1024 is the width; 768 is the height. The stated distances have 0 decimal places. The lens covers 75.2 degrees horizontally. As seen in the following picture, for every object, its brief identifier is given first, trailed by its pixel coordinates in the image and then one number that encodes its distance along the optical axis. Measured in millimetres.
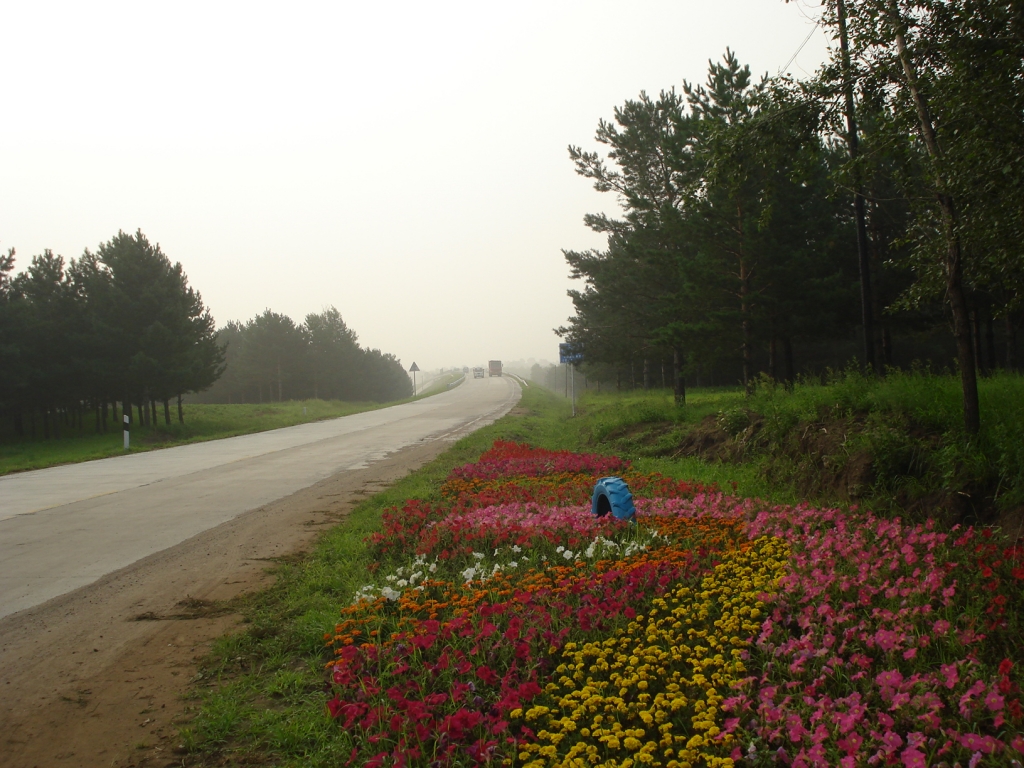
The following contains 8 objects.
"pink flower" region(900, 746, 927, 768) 2637
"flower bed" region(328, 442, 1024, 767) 3088
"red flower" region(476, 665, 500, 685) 3549
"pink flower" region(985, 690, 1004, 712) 2775
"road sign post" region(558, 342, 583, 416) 26453
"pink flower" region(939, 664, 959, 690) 3146
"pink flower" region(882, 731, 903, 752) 2809
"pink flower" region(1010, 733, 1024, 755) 2555
